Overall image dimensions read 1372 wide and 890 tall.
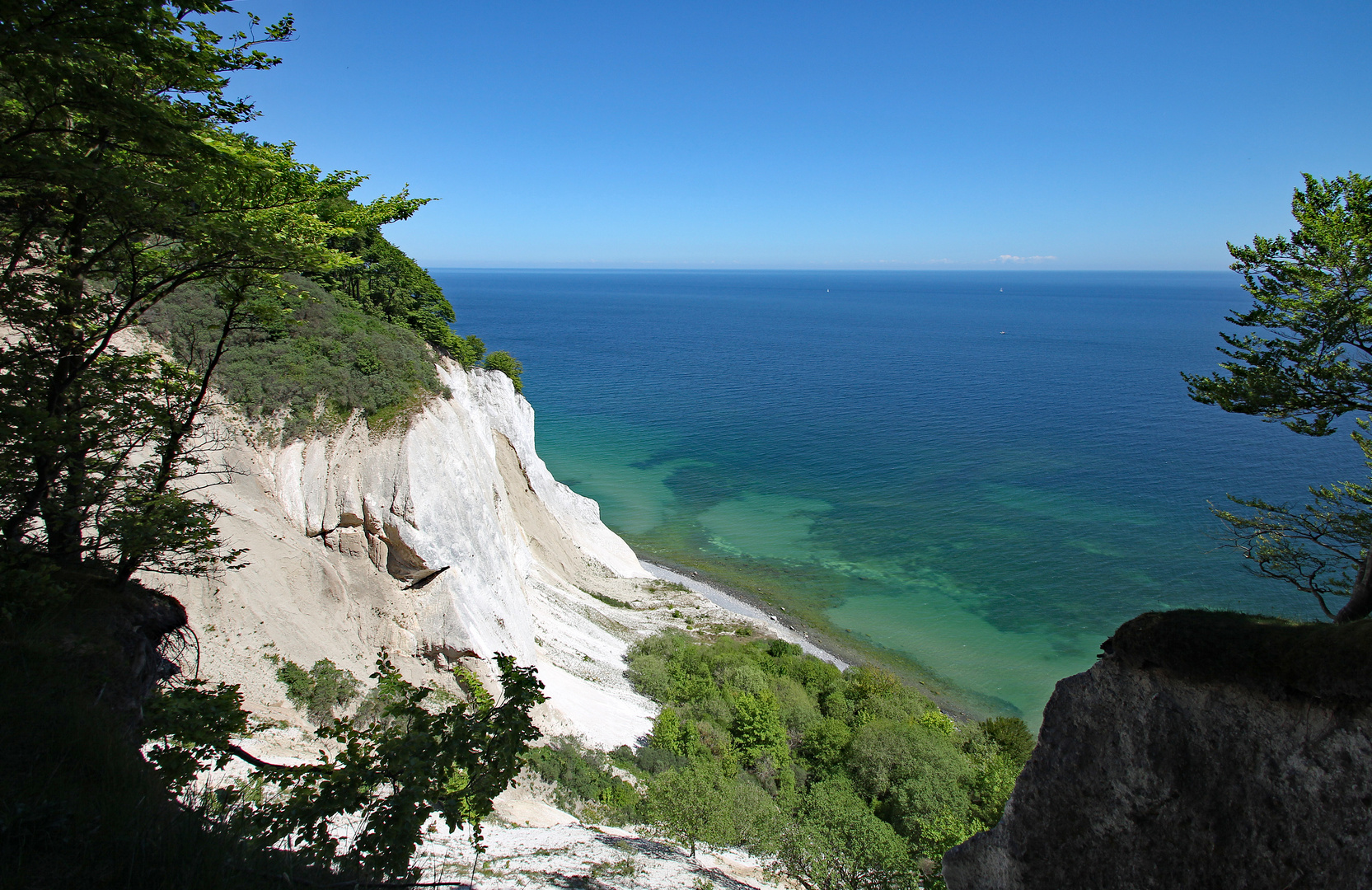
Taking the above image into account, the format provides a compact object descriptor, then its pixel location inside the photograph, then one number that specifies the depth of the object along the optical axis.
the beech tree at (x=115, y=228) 6.20
